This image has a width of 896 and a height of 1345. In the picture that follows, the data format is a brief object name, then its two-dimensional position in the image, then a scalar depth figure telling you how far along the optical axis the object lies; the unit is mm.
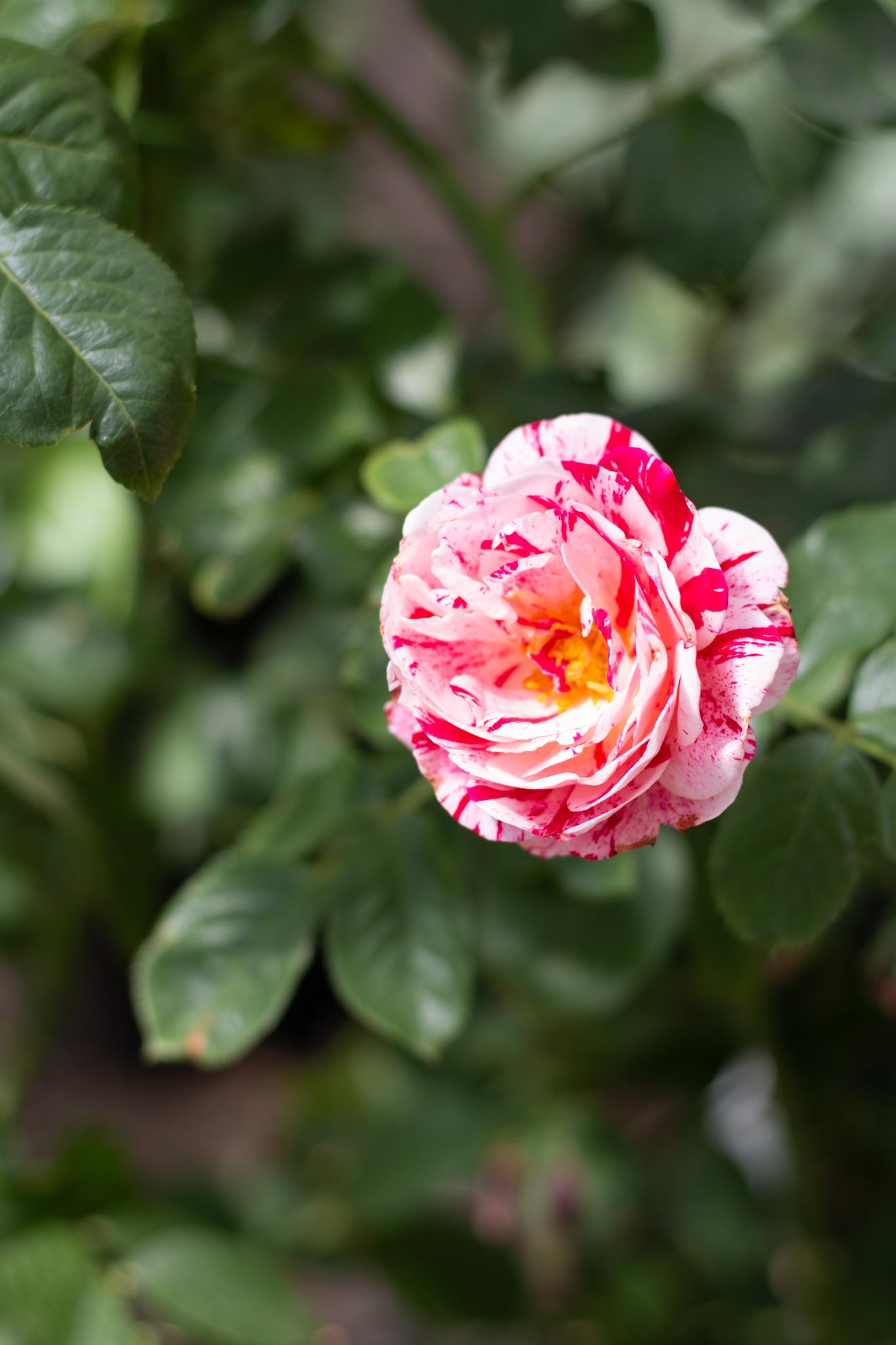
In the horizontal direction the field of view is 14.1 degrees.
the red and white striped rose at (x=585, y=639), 650
